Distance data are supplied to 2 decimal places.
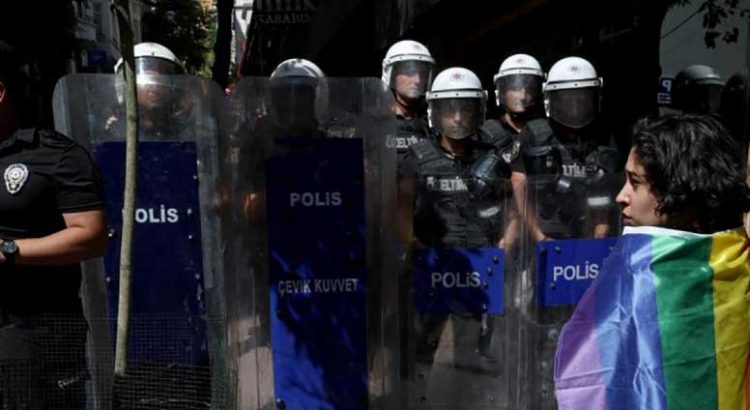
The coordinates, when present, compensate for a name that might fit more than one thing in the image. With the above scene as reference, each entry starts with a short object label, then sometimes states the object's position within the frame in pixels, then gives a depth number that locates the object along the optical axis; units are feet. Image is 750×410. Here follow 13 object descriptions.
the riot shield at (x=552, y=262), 14.12
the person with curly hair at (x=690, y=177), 6.71
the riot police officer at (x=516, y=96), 18.69
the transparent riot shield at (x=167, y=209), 12.79
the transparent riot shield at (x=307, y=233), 13.53
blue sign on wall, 24.04
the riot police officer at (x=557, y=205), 14.21
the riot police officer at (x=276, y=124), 13.55
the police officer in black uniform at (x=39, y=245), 10.33
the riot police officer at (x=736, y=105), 21.18
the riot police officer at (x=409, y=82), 18.33
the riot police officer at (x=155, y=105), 12.91
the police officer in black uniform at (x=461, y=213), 14.34
